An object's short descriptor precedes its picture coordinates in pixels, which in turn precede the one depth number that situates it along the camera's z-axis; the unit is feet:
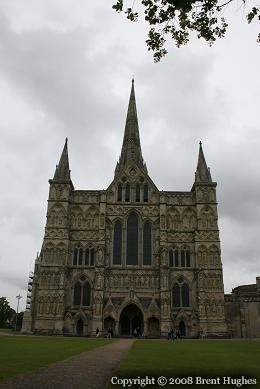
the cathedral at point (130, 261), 162.30
